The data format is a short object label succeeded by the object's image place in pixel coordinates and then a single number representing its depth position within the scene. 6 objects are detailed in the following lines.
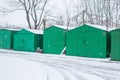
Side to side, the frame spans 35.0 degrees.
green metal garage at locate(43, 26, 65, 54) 24.13
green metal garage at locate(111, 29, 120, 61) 18.49
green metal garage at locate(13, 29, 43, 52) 27.10
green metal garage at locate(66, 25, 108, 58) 20.20
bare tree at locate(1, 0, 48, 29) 42.17
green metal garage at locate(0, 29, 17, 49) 30.36
